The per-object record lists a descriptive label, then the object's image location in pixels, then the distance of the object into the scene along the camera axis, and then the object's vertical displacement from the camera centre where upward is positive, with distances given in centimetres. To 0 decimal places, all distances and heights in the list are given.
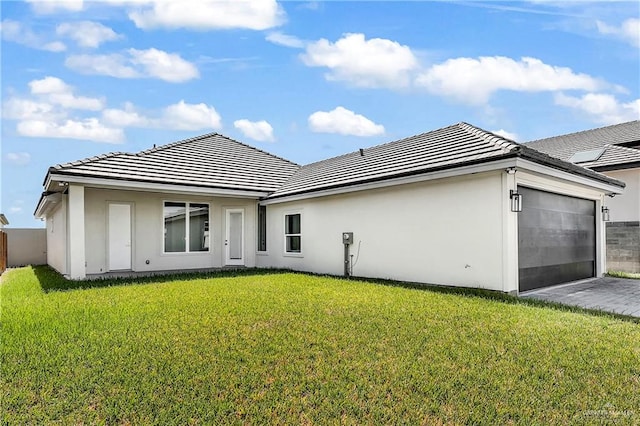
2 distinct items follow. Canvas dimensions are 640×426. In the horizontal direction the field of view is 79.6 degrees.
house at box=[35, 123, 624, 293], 896 +12
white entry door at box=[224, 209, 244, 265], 1521 -84
